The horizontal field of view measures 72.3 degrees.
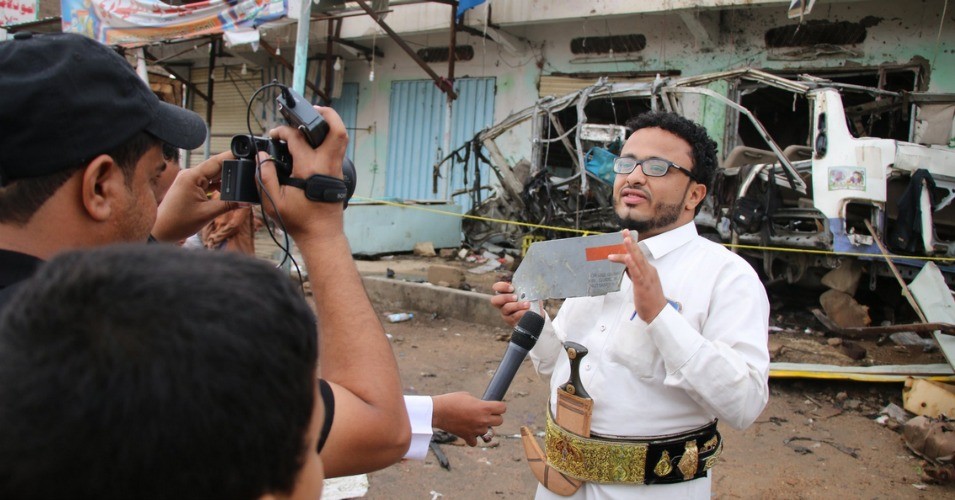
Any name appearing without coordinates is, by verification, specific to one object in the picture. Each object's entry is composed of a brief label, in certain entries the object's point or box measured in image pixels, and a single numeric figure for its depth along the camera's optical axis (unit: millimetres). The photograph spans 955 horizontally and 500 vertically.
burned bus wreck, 5930
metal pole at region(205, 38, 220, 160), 13867
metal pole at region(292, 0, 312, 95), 7180
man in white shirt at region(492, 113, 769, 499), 1663
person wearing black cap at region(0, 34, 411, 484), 1008
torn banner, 9556
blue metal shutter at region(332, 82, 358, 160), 13945
